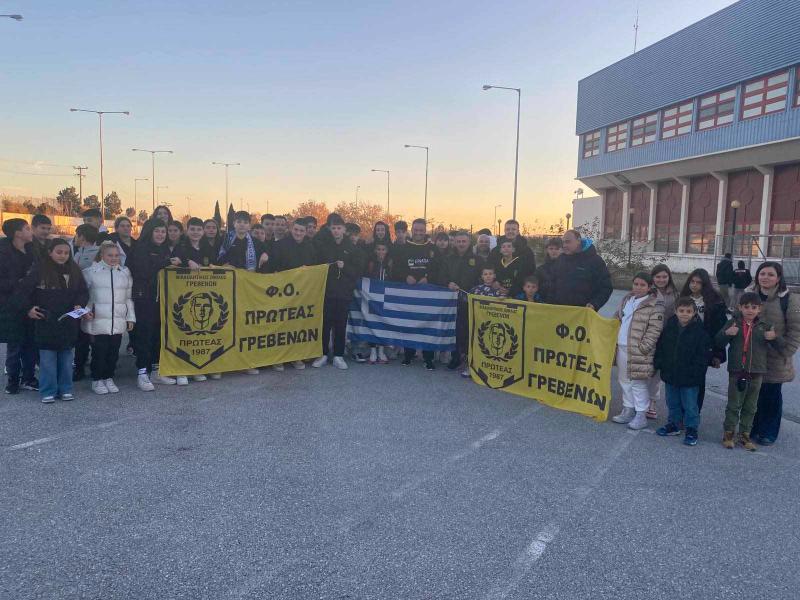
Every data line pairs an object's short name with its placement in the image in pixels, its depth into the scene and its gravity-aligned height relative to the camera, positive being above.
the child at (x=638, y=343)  6.23 -0.91
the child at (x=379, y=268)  9.59 -0.34
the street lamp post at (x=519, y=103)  36.84 +9.71
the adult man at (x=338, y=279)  9.18 -0.50
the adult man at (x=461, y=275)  9.06 -0.38
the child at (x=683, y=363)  5.84 -1.03
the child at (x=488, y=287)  8.53 -0.51
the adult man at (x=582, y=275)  7.50 -0.26
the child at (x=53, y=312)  6.64 -0.84
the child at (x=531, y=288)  8.18 -0.48
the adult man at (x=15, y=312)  6.88 -0.88
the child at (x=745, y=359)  5.64 -0.93
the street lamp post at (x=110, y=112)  47.28 +9.94
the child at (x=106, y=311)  7.04 -0.86
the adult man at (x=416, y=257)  9.57 -0.13
